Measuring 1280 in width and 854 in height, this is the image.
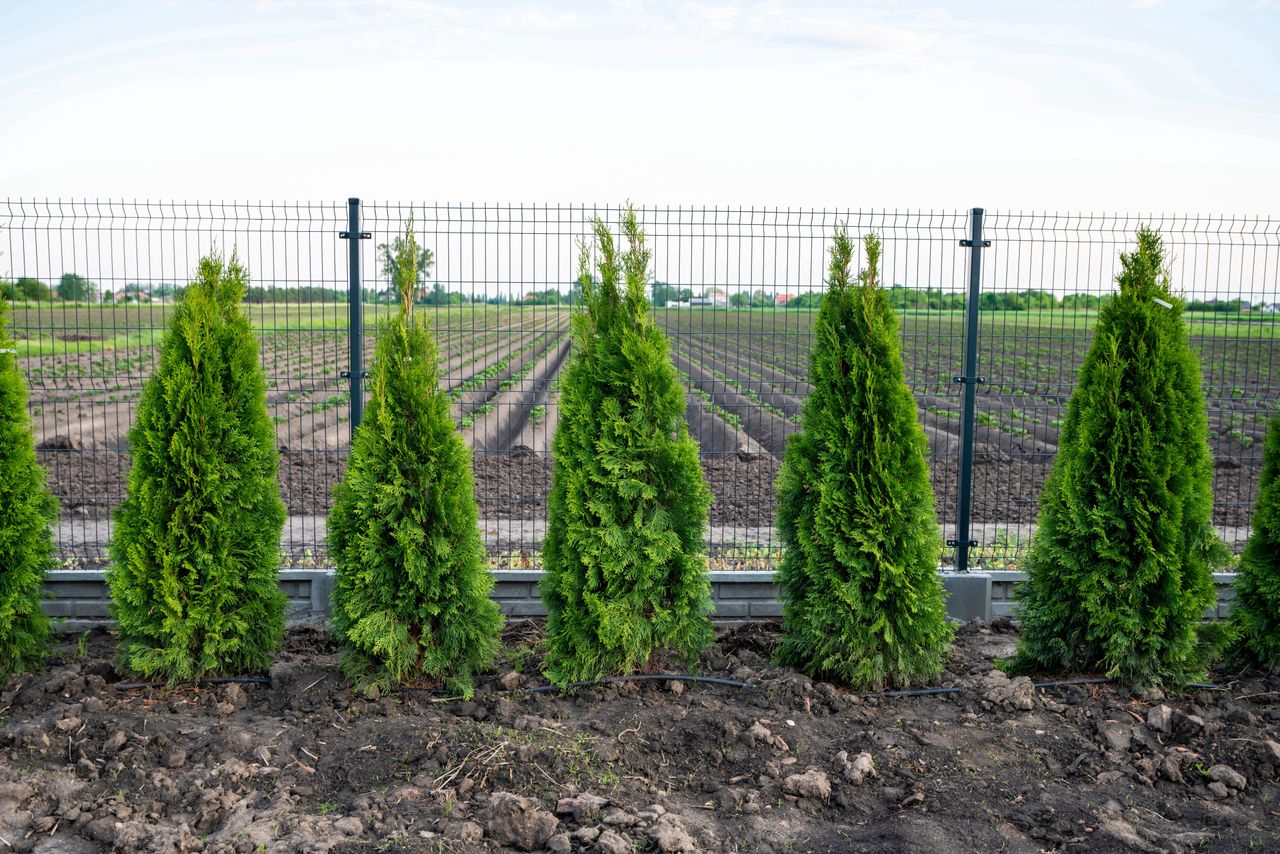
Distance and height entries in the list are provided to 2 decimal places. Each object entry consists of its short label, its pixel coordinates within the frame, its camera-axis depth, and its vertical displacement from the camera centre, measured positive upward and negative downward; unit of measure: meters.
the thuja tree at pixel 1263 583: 6.52 -1.50
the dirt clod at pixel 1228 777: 4.94 -2.07
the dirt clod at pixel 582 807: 4.45 -2.05
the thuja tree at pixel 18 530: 6.13 -1.22
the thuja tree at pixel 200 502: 5.92 -1.01
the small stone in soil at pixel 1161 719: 5.66 -2.06
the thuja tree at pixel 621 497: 5.95 -0.94
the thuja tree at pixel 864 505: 6.00 -0.96
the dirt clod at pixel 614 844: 4.14 -2.05
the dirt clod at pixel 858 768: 4.91 -2.06
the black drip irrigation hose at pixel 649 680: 6.05 -2.05
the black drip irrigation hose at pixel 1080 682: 6.30 -2.08
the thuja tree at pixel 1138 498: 6.14 -0.91
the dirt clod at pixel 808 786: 4.74 -2.06
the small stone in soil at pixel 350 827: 4.31 -2.08
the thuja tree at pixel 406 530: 5.84 -1.13
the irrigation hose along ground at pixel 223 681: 6.16 -2.11
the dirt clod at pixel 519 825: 4.28 -2.04
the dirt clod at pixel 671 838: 4.18 -2.04
